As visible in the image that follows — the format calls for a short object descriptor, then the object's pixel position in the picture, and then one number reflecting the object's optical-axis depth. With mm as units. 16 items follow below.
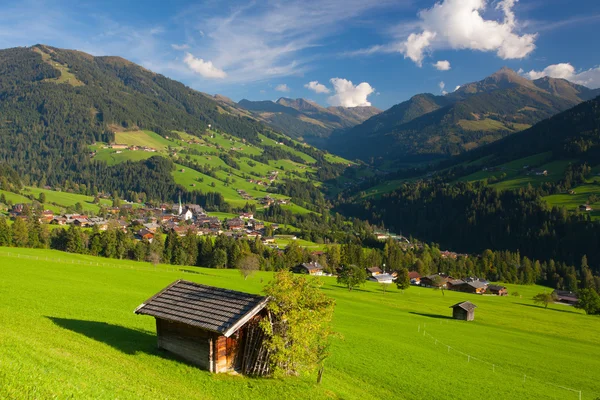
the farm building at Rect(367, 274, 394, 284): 127931
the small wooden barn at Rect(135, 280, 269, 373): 22516
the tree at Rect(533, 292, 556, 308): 95375
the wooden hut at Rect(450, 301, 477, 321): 70562
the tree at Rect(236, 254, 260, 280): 90062
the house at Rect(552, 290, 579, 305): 117250
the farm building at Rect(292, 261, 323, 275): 128250
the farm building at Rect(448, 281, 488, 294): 122125
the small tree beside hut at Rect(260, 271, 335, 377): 22703
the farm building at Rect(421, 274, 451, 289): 128350
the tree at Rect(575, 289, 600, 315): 89312
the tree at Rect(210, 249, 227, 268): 117562
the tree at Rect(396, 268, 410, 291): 97750
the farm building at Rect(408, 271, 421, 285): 141638
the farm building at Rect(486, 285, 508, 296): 120188
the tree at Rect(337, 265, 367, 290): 94688
